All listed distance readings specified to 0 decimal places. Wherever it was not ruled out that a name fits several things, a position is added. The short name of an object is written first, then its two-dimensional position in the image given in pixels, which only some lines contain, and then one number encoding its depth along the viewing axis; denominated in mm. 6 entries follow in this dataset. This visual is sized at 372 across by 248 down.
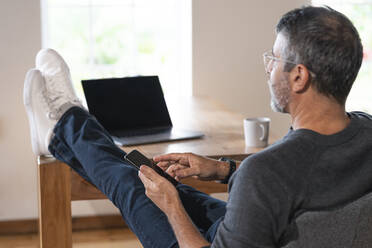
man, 1784
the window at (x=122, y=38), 4076
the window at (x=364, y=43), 4248
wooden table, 2626
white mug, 2623
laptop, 2868
